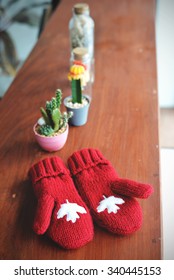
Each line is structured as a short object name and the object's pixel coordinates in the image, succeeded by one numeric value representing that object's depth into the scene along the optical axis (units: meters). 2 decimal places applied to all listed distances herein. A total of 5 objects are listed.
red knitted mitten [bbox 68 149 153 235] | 0.59
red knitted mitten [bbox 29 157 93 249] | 0.56
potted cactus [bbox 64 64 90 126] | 0.81
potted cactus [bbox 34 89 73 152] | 0.71
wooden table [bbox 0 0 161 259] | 0.58
